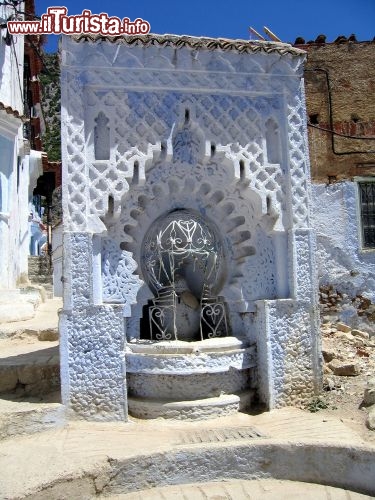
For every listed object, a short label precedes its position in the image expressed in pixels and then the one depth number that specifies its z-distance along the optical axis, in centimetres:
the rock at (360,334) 820
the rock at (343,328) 832
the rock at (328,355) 651
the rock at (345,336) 768
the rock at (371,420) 470
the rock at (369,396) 518
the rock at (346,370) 616
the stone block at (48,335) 746
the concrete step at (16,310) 838
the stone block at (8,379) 541
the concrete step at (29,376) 543
